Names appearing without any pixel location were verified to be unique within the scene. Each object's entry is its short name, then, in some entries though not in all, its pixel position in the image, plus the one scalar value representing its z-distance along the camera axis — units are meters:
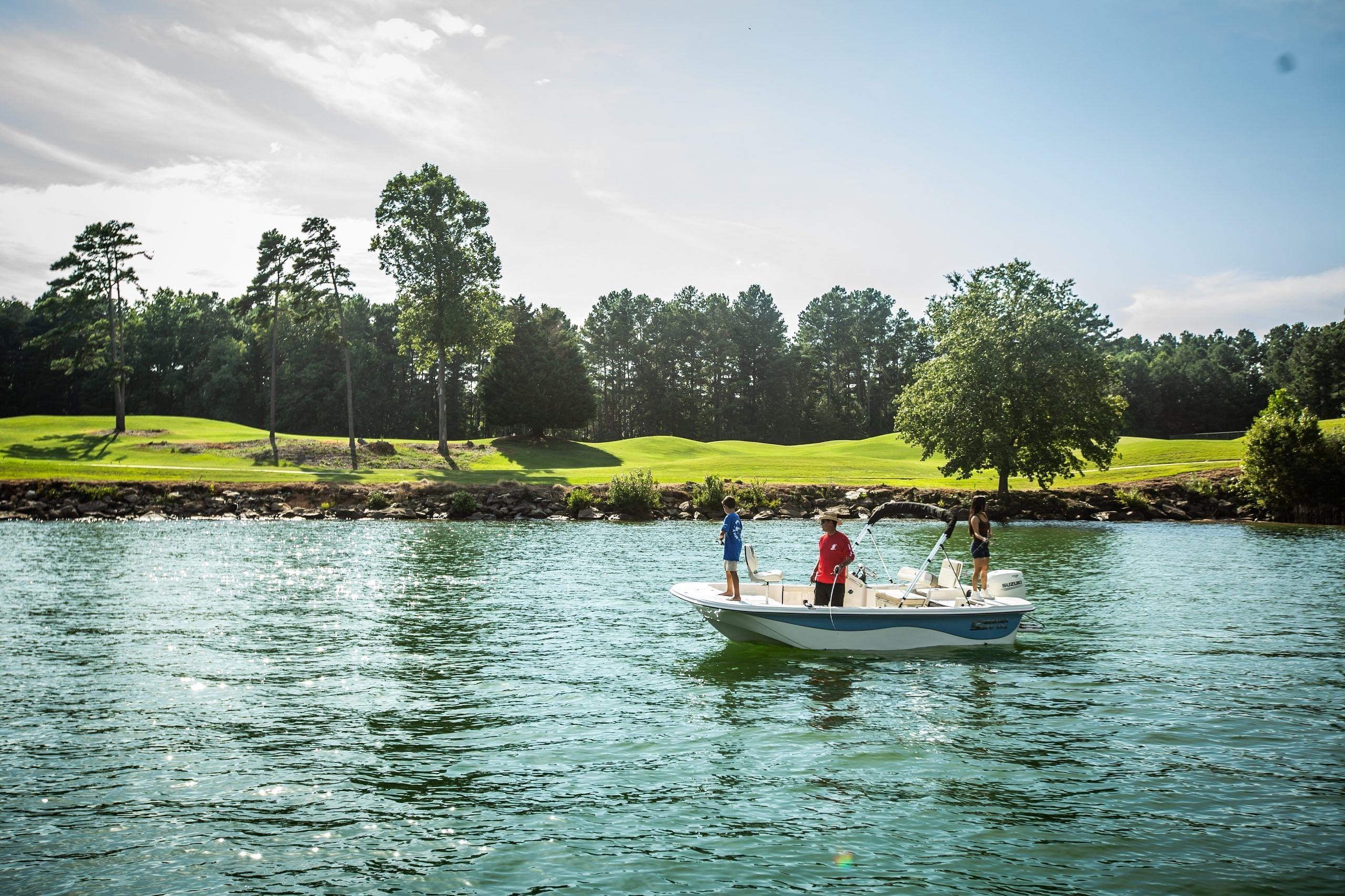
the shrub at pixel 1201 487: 50.97
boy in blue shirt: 18.06
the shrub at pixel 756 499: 52.50
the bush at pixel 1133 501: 50.28
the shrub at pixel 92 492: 46.47
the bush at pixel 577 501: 50.50
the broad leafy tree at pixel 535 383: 85.12
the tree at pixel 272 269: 69.19
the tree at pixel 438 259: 70.75
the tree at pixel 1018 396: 48.59
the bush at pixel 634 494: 50.53
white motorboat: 17.09
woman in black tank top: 19.56
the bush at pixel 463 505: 49.78
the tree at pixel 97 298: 73.00
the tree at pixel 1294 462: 46.03
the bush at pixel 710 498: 51.06
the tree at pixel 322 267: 66.62
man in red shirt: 17.16
